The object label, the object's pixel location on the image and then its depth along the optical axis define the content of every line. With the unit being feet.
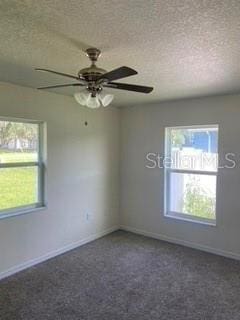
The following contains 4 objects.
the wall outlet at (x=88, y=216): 14.37
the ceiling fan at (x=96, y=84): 6.25
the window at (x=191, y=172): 13.26
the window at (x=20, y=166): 10.82
